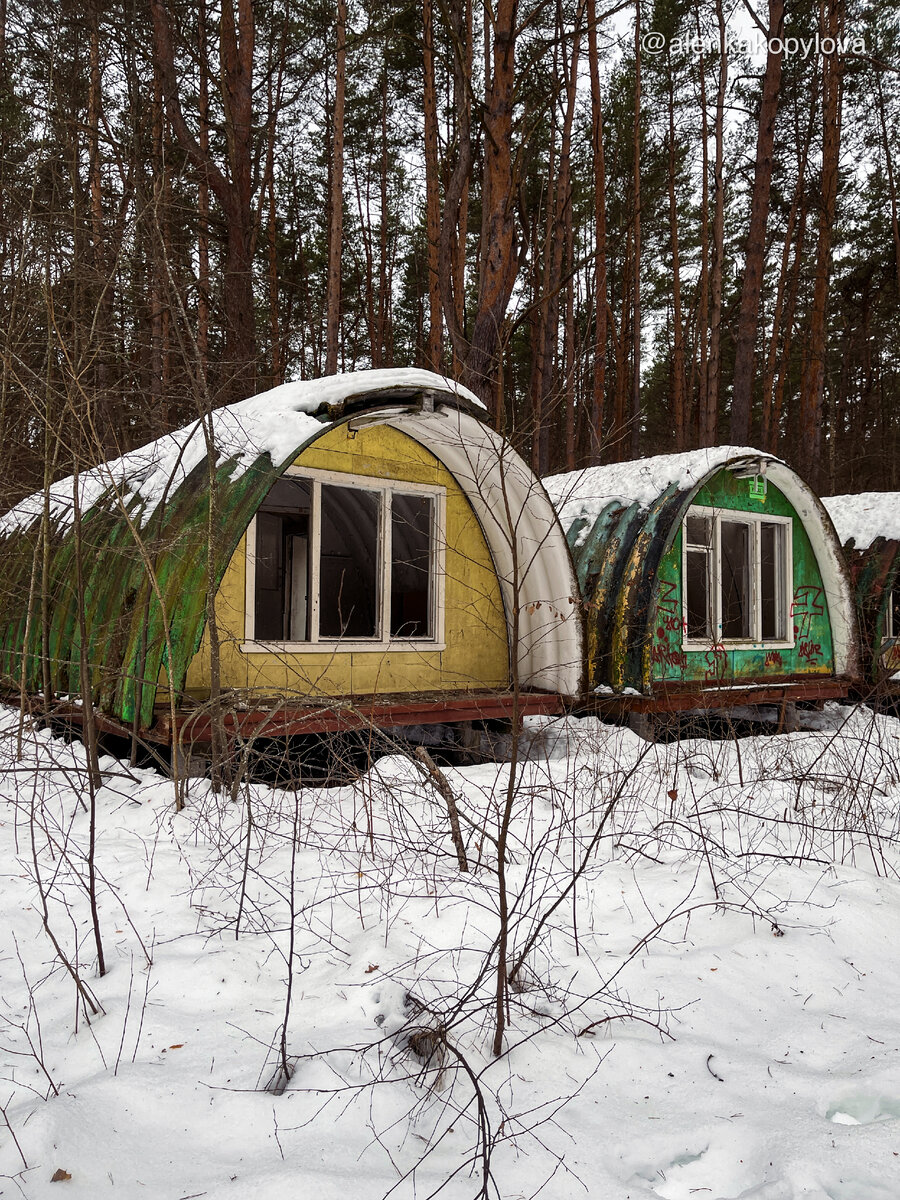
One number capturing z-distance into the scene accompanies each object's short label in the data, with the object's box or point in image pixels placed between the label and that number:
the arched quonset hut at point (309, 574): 5.27
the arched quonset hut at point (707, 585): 7.63
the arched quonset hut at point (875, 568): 10.22
